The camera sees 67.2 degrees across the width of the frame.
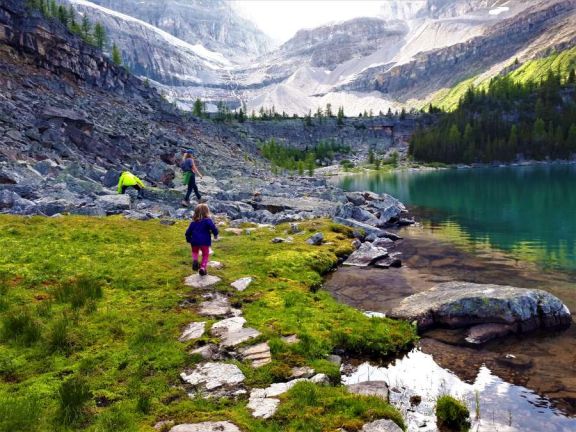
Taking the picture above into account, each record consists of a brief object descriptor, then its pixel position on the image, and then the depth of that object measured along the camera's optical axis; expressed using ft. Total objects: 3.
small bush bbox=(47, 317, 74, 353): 39.06
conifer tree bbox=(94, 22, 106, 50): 470.55
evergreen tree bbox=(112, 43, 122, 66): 510.50
